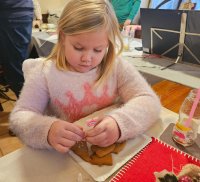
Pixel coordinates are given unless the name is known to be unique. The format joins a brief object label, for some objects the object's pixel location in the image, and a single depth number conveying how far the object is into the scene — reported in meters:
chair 2.39
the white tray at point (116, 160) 0.50
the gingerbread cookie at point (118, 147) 0.57
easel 1.11
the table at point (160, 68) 1.07
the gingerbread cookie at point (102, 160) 0.52
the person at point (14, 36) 1.48
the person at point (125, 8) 2.84
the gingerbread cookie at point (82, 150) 0.54
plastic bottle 0.61
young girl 0.58
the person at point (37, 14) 2.74
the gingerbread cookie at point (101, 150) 0.54
